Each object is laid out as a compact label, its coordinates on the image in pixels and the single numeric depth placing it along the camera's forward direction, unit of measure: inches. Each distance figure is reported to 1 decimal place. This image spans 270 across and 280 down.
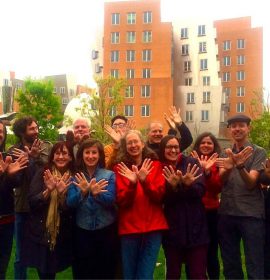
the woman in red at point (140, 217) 146.3
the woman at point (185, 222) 148.6
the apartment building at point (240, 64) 1787.8
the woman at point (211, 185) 164.6
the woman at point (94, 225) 145.9
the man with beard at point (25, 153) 163.7
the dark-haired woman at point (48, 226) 149.0
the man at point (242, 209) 155.2
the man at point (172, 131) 184.3
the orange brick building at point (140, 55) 1485.3
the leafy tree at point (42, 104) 1067.6
